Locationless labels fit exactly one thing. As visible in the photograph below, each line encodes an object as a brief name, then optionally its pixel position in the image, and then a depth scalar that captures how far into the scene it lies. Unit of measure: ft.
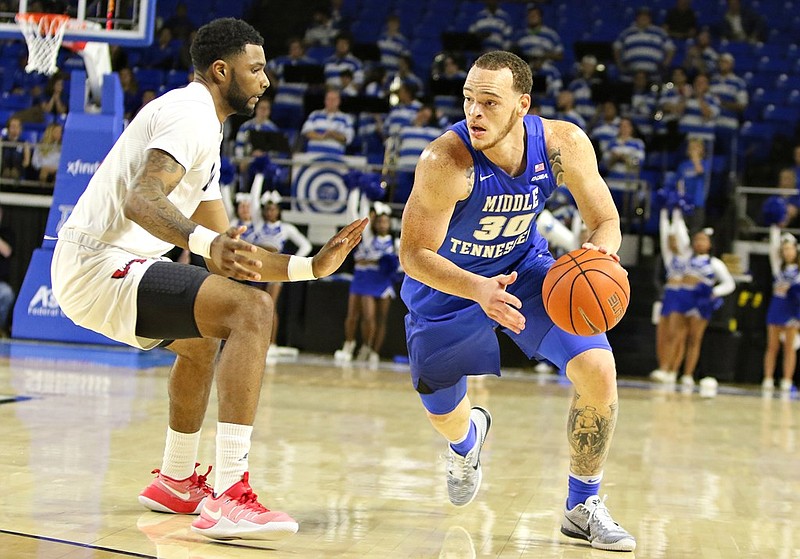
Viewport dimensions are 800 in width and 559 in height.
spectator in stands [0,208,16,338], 43.16
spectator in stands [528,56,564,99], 50.65
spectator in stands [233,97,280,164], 47.83
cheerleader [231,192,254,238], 42.52
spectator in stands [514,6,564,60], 53.78
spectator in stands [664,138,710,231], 45.32
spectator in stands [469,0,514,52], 54.44
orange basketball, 12.53
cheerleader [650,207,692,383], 41.04
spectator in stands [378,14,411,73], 54.80
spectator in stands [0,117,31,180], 45.78
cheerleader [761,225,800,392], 41.39
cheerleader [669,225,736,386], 40.96
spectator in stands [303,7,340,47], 57.98
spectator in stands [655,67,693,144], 49.37
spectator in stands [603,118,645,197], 45.80
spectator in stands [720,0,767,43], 55.16
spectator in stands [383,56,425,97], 51.01
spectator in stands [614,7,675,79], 52.70
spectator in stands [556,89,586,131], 47.34
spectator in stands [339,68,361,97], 51.62
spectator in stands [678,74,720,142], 48.88
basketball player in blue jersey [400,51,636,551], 13.19
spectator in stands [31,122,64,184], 45.37
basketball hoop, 32.24
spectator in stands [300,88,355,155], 48.44
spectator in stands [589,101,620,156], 47.21
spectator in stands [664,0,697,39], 54.95
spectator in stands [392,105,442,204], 46.78
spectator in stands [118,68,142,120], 50.16
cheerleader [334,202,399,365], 42.78
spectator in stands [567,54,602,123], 49.85
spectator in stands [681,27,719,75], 51.90
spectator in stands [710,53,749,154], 49.70
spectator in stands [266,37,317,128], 52.39
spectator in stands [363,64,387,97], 51.65
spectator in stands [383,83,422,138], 48.98
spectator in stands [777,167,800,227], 44.19
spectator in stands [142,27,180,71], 55.47
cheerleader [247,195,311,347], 42.24
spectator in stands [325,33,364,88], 52.89
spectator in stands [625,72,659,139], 50.42
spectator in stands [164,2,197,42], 57.47
